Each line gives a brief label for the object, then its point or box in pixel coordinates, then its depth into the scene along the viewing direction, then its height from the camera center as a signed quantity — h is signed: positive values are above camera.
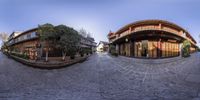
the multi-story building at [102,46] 24.73 +1.30
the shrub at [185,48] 9.99 +0.32
